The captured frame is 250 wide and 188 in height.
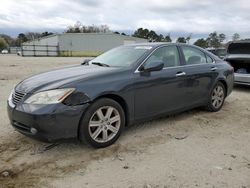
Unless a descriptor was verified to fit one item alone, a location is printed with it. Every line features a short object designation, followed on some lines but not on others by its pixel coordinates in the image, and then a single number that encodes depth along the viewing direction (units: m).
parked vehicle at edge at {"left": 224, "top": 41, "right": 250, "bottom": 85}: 5.99
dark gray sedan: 2.55
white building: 36.20
